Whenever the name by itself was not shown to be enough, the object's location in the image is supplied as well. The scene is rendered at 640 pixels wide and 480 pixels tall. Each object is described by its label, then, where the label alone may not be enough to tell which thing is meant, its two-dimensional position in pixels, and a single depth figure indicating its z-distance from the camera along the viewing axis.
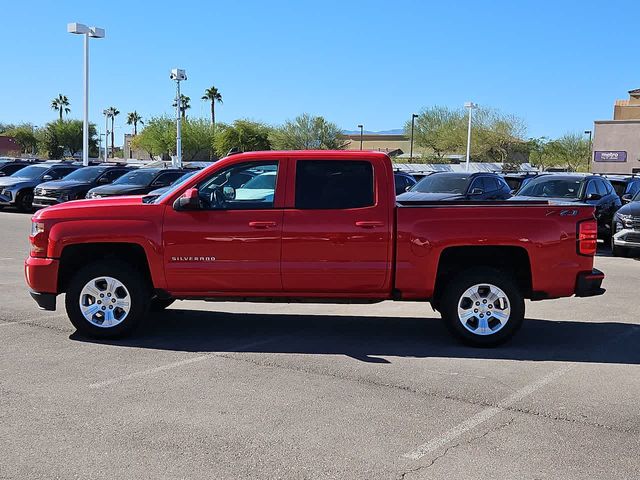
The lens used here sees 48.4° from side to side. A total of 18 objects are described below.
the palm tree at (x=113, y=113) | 128.95
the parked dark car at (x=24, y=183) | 24.28
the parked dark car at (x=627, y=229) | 13.66
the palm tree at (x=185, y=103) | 96.38
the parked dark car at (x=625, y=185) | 19.02
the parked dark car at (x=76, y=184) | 22.61
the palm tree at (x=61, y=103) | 118.75
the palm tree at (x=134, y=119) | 133.38
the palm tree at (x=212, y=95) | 96.31
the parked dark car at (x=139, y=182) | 20.89
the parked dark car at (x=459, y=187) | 15.69
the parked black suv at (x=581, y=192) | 16.03
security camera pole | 37.44
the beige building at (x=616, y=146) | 56.44
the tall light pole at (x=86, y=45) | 32.53
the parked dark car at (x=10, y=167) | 29.89
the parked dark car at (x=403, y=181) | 21.48
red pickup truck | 6.93
